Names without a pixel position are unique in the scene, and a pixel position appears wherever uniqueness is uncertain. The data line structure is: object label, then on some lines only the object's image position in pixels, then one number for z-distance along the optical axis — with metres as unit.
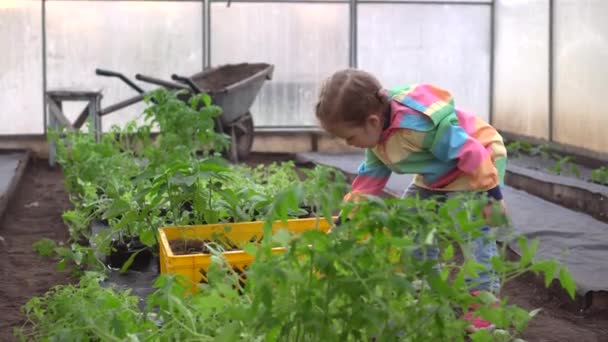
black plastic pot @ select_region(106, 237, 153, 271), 4.29
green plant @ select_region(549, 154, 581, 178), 7.67
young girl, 2.97
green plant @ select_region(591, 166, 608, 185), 7.04
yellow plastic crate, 3.69
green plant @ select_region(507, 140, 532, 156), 9.20
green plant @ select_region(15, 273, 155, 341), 2.44
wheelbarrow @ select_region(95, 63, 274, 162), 8.38
